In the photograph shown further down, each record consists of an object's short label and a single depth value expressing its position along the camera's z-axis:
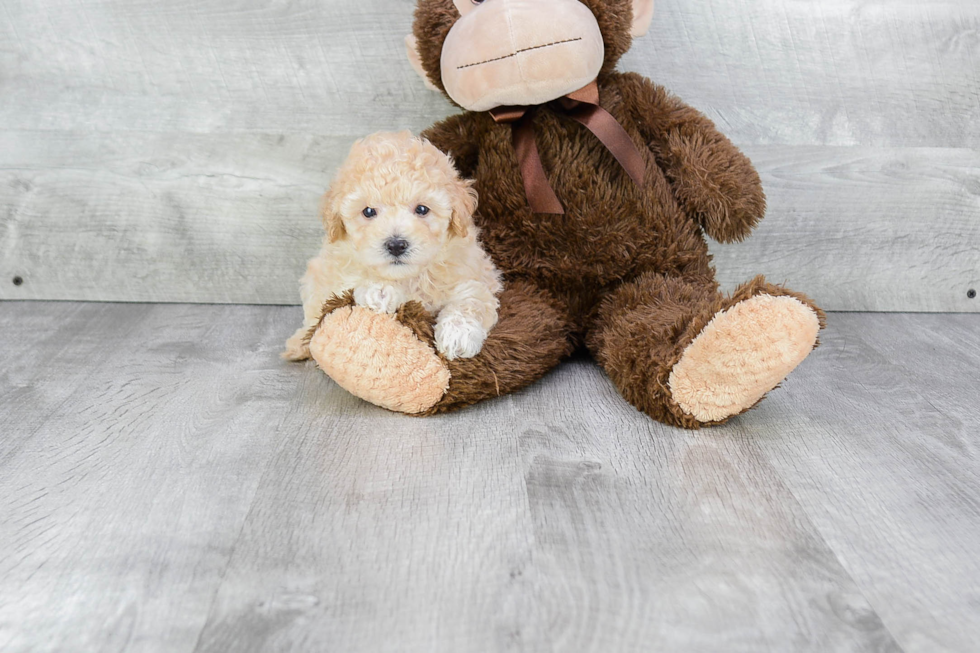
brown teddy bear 1.02
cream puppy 1.05
